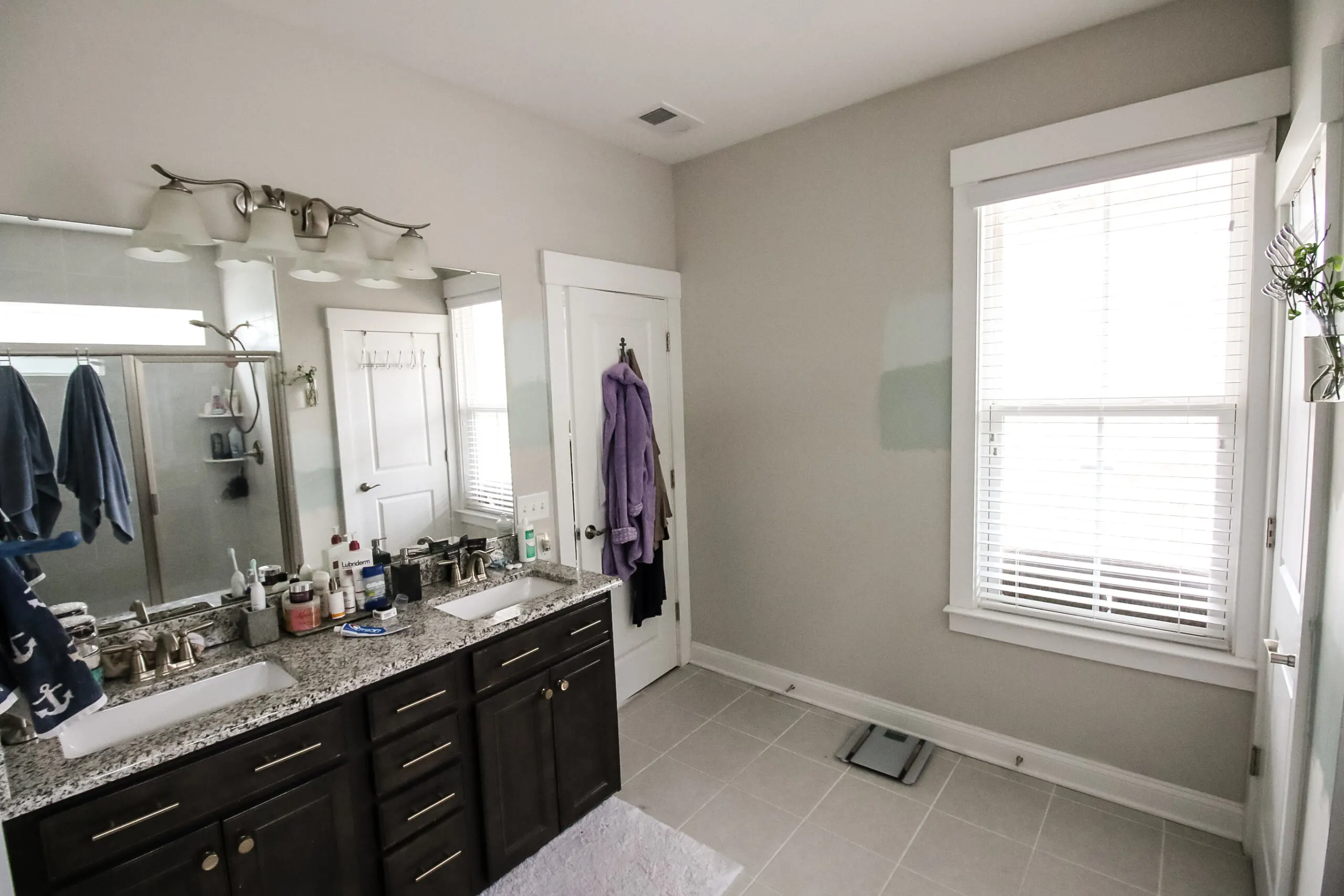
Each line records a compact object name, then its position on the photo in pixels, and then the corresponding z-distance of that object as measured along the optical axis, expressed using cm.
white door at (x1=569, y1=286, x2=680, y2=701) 296
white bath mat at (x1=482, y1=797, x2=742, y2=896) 205
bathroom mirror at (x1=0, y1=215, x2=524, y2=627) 164
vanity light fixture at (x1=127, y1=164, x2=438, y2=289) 175
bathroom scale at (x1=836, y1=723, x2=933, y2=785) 259
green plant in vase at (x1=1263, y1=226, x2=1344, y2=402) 113
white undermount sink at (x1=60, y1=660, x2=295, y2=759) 148
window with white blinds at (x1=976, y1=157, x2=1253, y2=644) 208
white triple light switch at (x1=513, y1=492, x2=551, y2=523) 272
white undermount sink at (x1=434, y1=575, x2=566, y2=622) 228
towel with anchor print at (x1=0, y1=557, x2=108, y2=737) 110
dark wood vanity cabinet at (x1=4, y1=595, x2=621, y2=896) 130
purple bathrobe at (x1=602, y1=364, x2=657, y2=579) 302
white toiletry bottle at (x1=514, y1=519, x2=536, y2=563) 264
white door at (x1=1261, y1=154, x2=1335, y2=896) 128
